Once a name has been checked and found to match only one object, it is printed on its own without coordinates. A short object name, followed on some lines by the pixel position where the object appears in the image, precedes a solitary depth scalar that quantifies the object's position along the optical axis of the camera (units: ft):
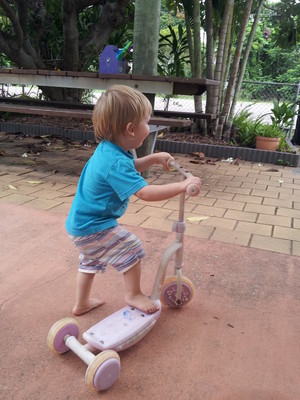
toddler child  5.13
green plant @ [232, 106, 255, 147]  20.84
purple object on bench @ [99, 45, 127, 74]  14.20
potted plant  19.57
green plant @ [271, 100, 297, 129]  21.93
